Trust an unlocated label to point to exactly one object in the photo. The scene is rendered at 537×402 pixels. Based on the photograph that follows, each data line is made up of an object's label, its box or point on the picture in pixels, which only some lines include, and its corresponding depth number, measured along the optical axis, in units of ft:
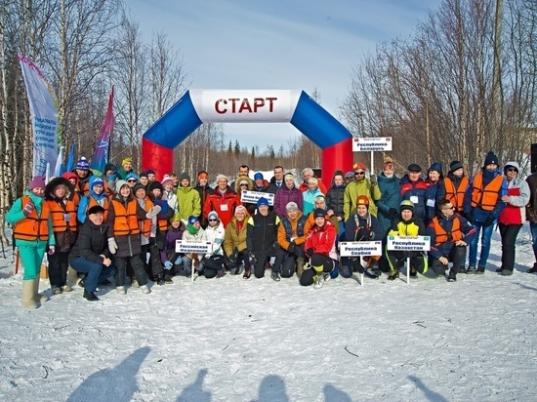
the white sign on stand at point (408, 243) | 21.80
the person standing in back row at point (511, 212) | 22.70
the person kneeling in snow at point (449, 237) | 22.59
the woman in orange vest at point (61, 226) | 19.75
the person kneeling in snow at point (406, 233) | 22.43
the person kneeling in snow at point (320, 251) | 22.00
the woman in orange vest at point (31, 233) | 18.06
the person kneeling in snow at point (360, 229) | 23.06
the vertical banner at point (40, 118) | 22.76
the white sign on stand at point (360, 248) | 22.02
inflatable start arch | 31.01
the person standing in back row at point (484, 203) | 22.85
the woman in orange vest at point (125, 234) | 20.57
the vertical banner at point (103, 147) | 30.71
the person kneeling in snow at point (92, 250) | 19.60
